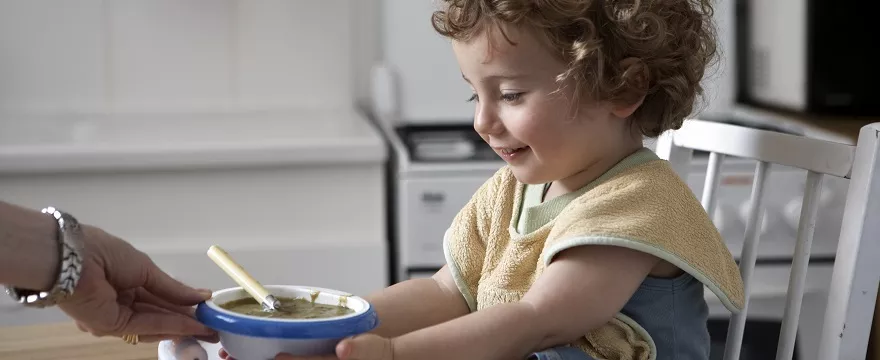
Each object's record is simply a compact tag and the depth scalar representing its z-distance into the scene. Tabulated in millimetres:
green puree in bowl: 818
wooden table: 996
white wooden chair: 869
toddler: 867
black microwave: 2211
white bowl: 738
